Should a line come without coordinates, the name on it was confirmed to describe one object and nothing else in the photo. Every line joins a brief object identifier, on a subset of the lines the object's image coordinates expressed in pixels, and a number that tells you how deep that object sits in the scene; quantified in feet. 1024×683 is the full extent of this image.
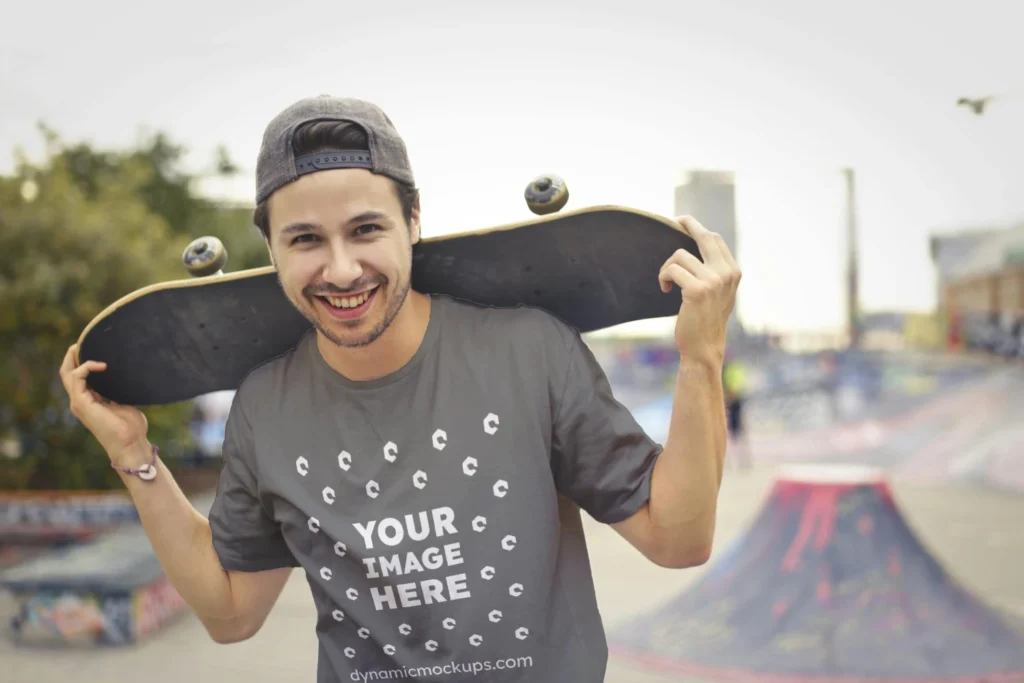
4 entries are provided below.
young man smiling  4.53
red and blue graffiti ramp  16.33
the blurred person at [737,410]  42.24
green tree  27.32
